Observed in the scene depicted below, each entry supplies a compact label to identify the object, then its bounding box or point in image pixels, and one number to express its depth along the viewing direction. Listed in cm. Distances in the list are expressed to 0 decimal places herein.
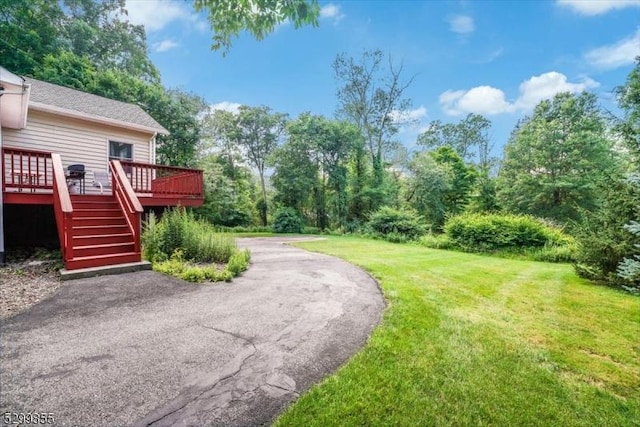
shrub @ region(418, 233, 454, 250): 1234
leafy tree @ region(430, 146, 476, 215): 2247
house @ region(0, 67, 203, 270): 566
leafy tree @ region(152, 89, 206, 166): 1739
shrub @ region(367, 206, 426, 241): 1480
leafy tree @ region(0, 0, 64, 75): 1539
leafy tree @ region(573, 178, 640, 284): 610
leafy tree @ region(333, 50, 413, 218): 2084
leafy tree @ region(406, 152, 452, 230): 1942
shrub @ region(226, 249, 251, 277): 543
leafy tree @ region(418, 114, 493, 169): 2893
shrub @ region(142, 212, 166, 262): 607
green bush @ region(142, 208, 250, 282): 608
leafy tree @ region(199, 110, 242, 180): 2369
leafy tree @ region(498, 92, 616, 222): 1730
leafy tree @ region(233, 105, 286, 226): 2358
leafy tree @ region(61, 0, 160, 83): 2145
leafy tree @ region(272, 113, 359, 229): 1894
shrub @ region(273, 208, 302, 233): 1794
